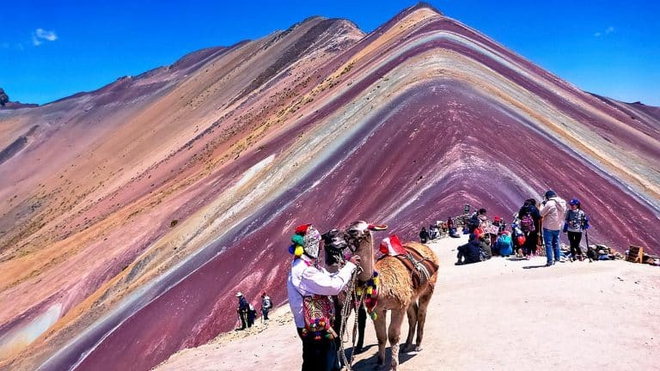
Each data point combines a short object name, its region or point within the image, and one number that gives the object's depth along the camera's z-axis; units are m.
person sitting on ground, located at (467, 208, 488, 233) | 13.90
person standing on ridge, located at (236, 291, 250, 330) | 17.83
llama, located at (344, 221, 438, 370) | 7.04
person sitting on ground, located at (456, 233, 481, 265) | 13.21
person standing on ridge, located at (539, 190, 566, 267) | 11.77
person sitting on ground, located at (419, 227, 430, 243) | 16.88
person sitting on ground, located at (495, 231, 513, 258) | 13.59
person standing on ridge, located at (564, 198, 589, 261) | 12.20
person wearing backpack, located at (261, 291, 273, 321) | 17.09
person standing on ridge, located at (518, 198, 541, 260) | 13.22
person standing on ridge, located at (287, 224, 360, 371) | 5.95
